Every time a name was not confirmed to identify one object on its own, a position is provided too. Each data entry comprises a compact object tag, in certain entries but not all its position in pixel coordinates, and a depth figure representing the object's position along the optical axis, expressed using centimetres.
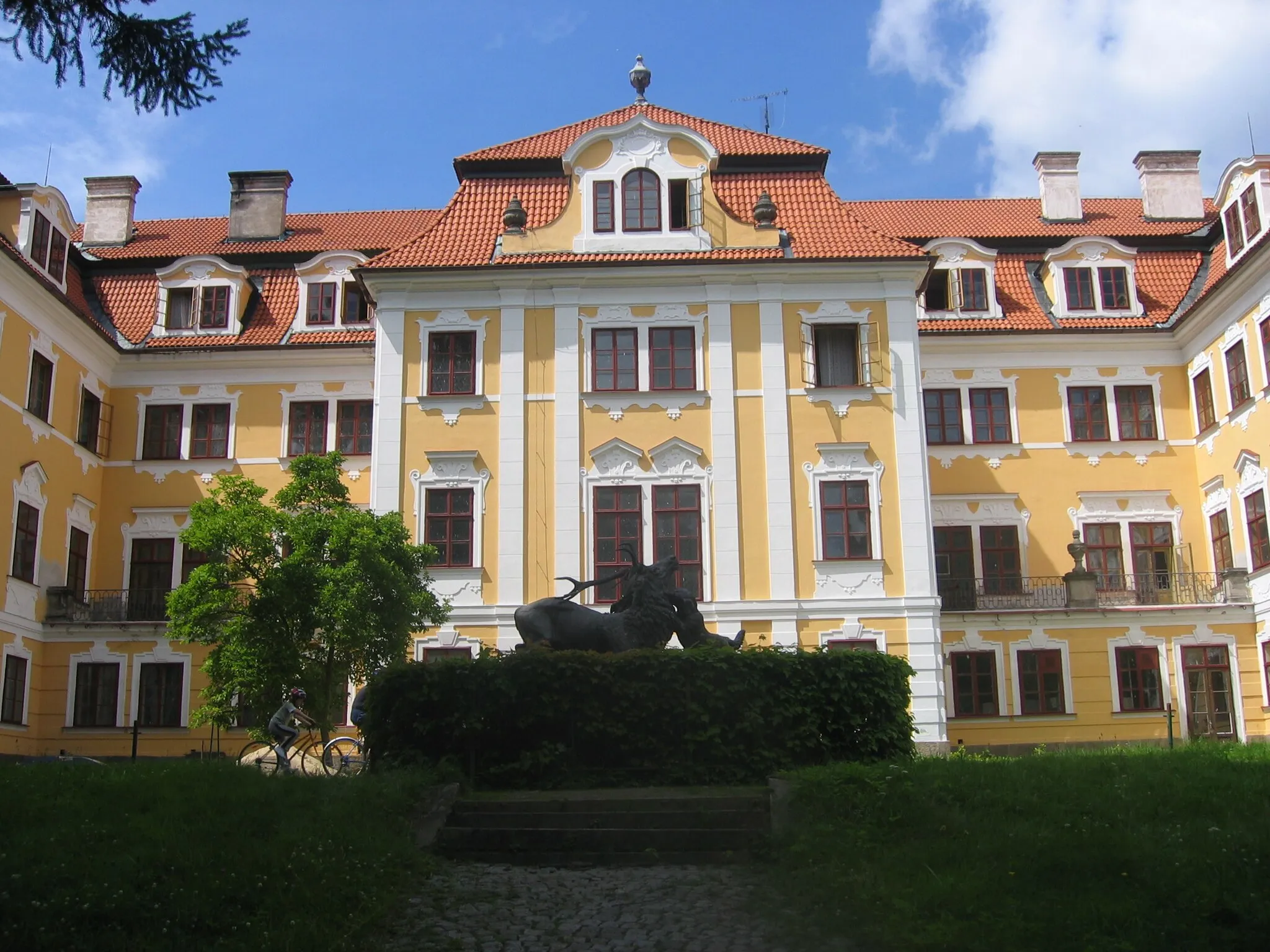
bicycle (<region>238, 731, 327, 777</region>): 1864
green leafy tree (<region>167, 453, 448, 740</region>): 2372
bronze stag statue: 1709
